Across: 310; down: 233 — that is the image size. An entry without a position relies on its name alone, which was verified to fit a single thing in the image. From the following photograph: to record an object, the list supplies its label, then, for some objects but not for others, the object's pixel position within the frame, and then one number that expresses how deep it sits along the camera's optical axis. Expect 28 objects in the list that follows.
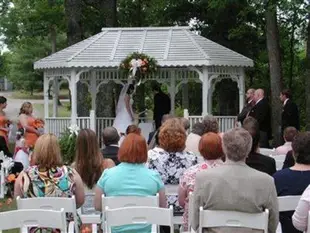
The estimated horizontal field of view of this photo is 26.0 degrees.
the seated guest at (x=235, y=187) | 4.81
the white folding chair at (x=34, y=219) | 4.95
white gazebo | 15.98
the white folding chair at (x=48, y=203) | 5.36
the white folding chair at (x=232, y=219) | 4.75
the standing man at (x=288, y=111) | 13.68
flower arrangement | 15.39
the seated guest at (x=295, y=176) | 5.51
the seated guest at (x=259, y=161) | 6.45
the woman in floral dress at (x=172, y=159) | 6.63
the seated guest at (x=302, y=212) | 4.93
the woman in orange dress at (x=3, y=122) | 12.23
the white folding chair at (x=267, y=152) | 9.60
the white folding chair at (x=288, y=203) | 5.35
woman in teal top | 5.71
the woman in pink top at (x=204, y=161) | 5.87
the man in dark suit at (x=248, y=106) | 13.68
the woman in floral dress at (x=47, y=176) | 5.69
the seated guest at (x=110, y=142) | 7.79
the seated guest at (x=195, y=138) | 8.41
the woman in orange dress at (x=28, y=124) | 12.11
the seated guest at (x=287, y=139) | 8.39
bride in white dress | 15.95
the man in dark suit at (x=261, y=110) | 13.29
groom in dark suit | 16.88
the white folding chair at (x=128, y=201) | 5.46
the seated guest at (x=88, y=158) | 6.42
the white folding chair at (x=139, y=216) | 4.96
